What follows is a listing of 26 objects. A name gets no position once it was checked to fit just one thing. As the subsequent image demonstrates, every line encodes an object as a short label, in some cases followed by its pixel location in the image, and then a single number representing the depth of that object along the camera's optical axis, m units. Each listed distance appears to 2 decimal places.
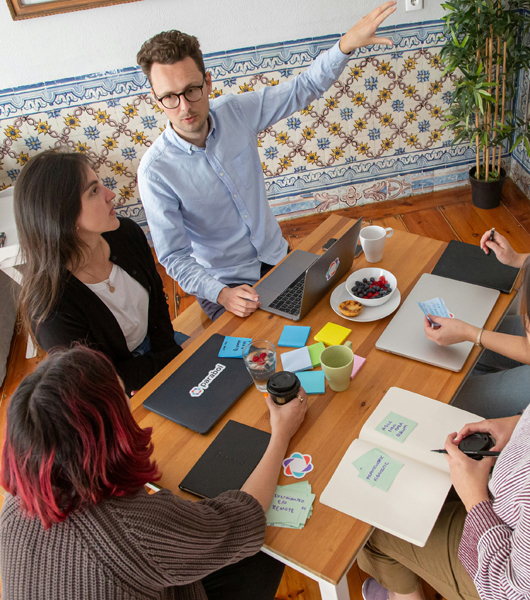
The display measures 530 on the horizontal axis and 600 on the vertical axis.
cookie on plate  1.45
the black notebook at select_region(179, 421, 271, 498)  1.12
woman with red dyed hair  0.90
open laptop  1.44
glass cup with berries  1.31
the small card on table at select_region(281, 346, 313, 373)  1.34
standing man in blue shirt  1.73
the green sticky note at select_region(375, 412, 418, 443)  1.12
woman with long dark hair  1.55
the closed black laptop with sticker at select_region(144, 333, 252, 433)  1.27
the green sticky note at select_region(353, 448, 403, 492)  1.06
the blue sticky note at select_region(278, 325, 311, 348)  1.41
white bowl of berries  1.46
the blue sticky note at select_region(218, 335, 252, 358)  1.42
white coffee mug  1.58
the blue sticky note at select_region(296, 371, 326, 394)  1.28
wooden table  0.98
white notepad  0.99
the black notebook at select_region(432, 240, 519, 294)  1.49
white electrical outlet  2.77
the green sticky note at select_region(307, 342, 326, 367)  1.35
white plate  1.44
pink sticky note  1.30
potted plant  2.57
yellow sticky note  1.39
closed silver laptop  1.30
